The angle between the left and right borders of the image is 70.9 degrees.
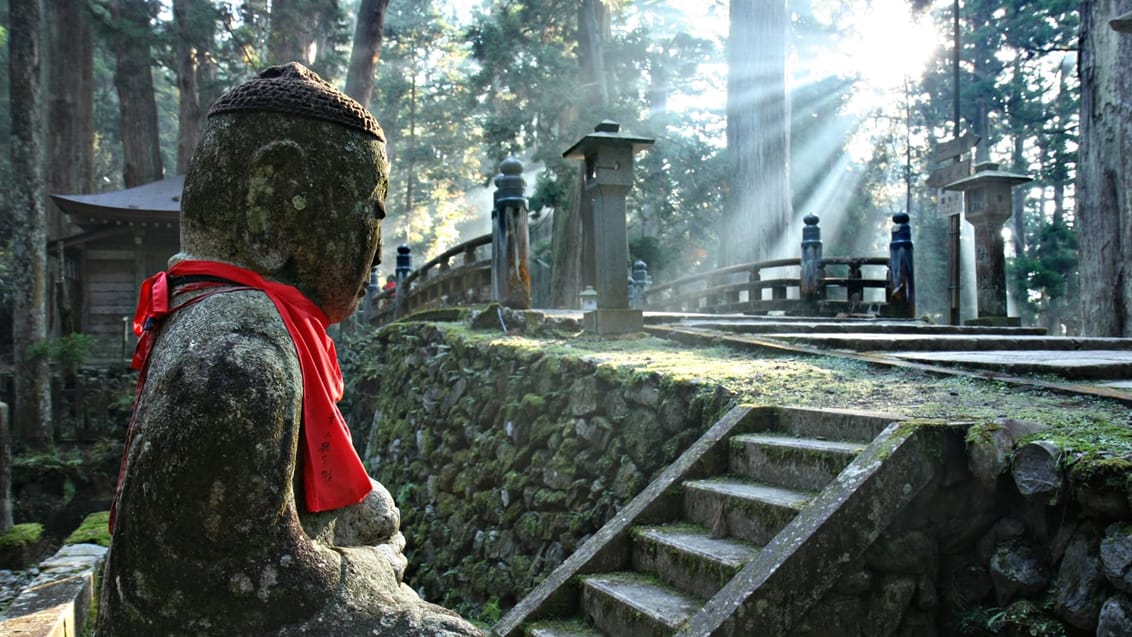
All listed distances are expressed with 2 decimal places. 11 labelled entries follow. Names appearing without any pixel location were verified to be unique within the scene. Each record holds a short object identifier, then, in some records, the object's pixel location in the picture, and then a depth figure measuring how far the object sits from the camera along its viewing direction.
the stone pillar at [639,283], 16.17
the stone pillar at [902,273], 11.16
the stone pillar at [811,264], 12.57
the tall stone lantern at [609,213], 7.30
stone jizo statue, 1.90
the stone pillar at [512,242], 9.07
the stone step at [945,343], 6.43
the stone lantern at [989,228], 9.91
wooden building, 16.91
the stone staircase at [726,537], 2.99
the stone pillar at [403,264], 15.56
